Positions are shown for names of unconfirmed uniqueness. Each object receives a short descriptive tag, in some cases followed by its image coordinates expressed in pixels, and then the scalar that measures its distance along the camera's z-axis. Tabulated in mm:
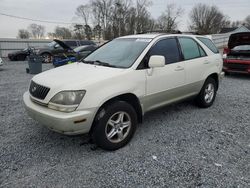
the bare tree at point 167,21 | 46650
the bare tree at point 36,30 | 48781
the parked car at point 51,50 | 15625
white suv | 2734
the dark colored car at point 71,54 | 9894
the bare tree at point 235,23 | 74538
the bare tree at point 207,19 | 58969
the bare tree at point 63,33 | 44438
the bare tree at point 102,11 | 47094
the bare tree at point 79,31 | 44559
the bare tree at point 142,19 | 41656
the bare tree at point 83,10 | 51594
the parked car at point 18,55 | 18516
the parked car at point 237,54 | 8336
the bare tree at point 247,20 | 74838
